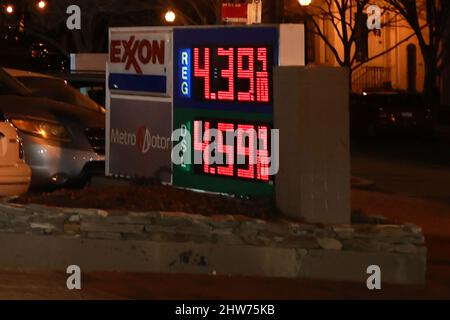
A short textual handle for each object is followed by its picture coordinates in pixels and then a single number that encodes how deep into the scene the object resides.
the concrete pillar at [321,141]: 9.33
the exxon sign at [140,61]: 11.22
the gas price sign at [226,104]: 9.91
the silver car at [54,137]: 12.93
